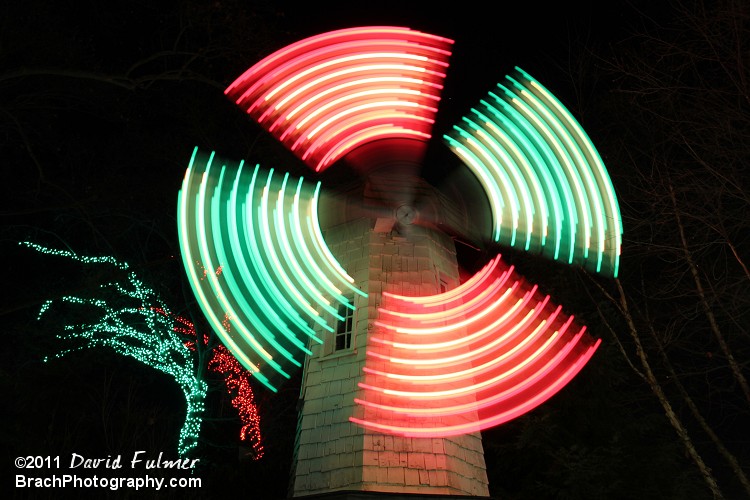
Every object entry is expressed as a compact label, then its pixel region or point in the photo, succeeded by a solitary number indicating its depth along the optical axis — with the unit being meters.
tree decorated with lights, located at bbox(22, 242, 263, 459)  17.64
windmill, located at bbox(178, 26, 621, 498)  8.41
